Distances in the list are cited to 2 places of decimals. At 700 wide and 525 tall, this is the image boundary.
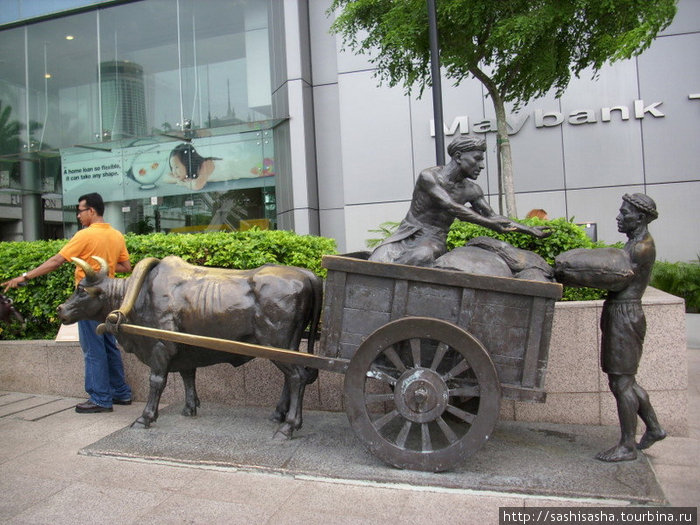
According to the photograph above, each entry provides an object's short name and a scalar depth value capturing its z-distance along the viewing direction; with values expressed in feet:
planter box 15.08
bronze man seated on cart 13.21
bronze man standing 12.16
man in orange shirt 17.38
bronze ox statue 14.19
